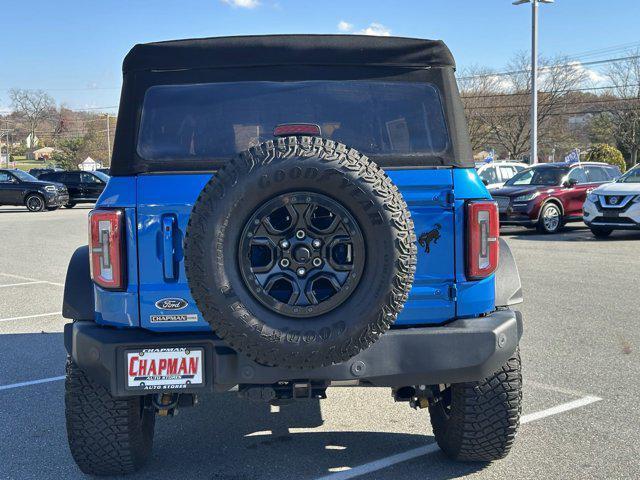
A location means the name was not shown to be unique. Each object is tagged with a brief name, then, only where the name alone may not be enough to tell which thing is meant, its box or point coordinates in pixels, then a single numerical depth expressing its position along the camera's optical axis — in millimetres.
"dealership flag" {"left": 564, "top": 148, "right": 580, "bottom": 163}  21661
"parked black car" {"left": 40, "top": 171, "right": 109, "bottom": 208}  30219
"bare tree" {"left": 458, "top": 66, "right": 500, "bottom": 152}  59719
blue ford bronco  2979
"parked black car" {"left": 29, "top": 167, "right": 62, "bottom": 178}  49088
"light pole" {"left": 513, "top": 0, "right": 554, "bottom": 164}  28312
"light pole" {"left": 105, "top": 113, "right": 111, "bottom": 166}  90625
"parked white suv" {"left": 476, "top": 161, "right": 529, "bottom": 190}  20812
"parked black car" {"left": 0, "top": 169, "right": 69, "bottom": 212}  28328
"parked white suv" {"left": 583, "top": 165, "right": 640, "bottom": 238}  14641
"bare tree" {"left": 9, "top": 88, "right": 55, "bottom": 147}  104000
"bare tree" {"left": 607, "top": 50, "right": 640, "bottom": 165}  52062
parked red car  16391
